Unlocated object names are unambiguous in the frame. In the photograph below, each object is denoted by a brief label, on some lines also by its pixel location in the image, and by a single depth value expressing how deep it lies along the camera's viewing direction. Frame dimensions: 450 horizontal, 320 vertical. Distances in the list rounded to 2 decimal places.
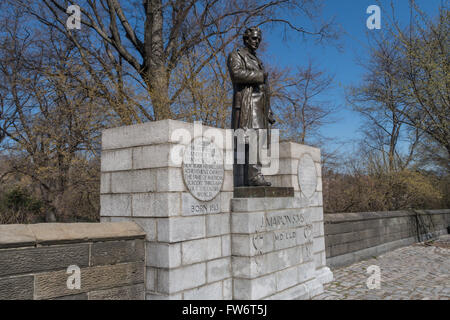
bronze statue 5.58
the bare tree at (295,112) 14.94
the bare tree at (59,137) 11.24
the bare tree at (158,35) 13.28
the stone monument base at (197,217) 4.29
